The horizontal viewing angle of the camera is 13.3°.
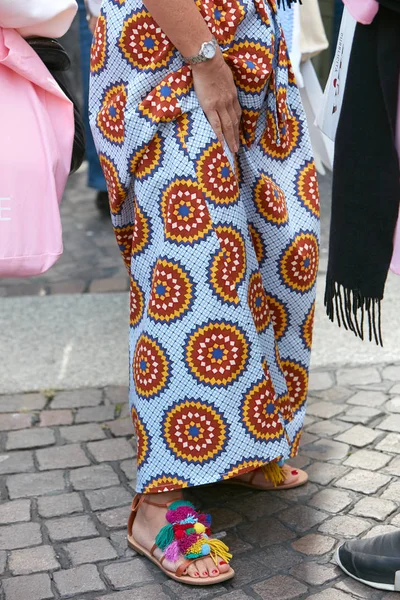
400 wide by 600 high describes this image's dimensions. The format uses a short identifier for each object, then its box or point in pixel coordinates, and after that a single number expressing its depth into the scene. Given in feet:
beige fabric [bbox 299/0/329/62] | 22.02
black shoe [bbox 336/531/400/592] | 13.74
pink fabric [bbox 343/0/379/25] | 11.32
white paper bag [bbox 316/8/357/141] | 12.77
